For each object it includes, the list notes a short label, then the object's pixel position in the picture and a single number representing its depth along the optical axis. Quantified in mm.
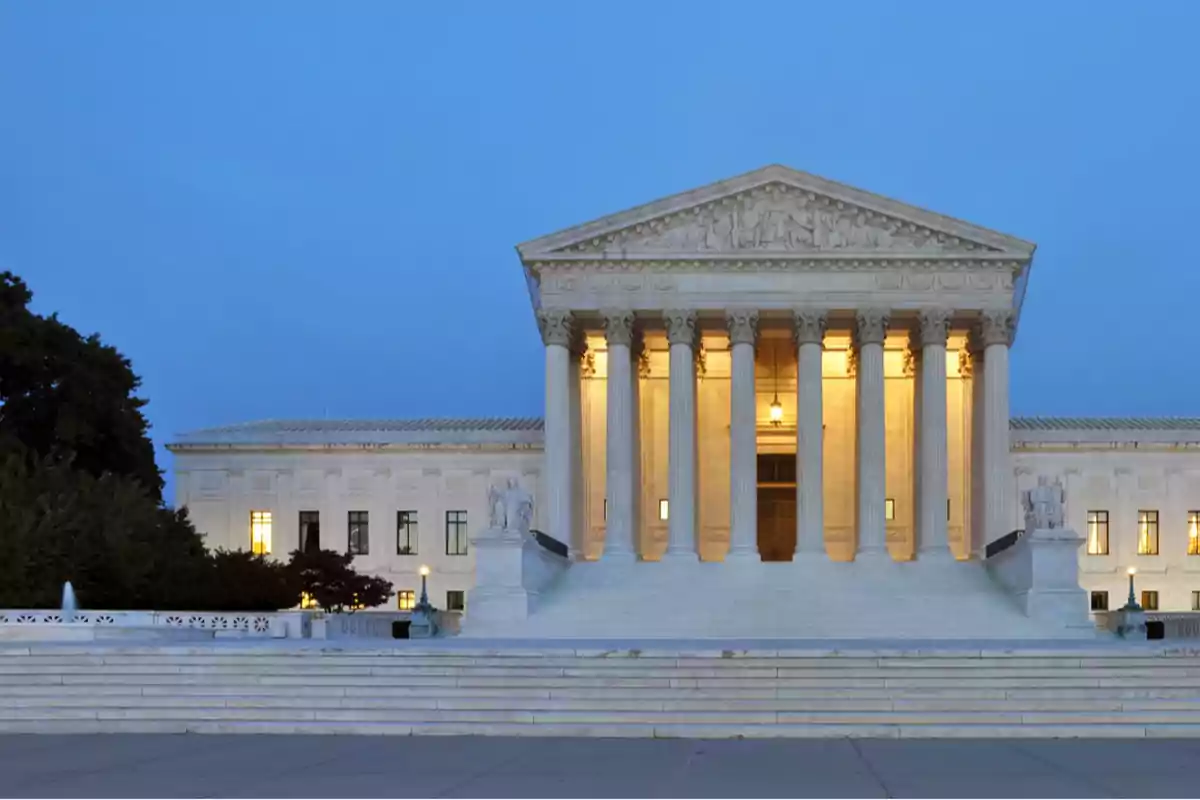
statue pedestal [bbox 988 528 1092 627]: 41025
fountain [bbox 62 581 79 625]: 34500
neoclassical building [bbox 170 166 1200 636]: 49781
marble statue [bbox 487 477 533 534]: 41531
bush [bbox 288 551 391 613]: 52406
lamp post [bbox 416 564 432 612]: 40188
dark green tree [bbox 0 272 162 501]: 47469
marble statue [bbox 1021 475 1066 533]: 41688
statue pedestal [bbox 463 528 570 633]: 40625
